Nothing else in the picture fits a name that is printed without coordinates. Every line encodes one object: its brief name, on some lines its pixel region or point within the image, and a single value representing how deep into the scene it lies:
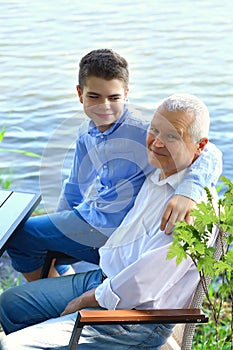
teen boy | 3.15
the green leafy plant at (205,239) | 2.58
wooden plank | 2.87
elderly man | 3.02
